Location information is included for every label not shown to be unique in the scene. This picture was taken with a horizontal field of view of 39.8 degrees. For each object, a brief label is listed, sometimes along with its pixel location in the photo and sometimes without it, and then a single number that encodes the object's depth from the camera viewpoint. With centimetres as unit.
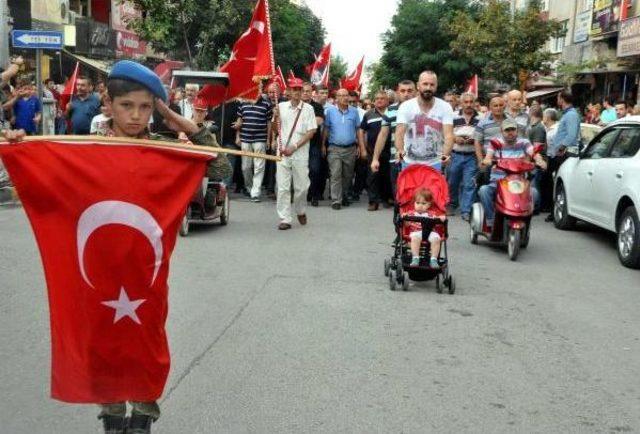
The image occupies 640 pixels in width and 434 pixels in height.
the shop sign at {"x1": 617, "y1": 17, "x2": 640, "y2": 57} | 2866
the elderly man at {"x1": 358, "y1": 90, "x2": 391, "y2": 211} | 1474
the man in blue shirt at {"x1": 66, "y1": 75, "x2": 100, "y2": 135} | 1423
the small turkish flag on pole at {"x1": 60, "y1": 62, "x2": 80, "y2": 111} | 1808
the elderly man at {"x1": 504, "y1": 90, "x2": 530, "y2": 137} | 1290
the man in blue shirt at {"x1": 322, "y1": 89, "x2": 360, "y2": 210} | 1452
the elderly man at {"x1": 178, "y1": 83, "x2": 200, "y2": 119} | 1420
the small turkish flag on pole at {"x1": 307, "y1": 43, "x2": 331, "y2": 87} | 2078
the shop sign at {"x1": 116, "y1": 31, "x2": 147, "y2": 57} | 4086
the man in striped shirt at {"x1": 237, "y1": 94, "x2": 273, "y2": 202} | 1465
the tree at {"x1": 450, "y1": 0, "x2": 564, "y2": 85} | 3247
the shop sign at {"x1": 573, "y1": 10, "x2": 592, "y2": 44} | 3666
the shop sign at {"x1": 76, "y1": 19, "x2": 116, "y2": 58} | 3653
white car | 974
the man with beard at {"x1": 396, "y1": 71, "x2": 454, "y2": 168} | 908
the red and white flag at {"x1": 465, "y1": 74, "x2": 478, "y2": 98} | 1702
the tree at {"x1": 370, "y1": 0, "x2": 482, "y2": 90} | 4672
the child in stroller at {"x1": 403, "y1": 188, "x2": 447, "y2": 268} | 789
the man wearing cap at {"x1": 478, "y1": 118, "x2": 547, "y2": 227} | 1039
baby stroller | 794
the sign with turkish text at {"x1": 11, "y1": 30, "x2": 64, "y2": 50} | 1510
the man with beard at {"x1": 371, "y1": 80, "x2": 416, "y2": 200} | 1141
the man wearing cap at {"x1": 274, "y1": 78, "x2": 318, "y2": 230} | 1185
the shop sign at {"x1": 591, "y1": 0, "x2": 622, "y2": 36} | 3216
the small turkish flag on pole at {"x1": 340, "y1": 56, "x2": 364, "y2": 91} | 2278
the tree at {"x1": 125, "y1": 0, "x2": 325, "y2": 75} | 2882
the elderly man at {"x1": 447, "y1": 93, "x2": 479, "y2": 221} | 1321
